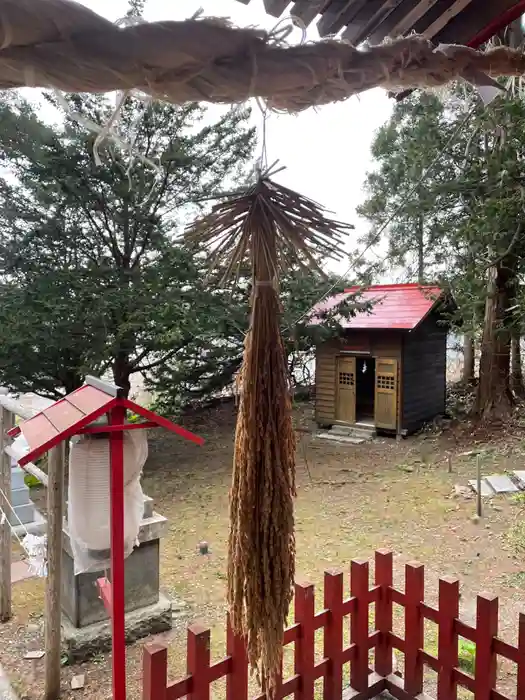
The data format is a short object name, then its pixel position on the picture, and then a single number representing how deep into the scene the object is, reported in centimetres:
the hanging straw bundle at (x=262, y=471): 67
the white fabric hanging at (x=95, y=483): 154
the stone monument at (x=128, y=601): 246
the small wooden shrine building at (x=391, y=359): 670
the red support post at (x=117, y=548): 133
